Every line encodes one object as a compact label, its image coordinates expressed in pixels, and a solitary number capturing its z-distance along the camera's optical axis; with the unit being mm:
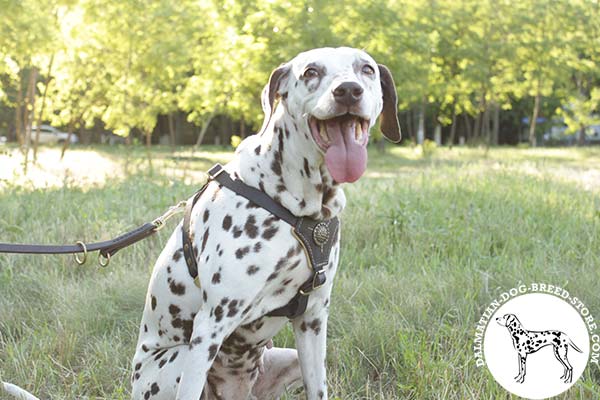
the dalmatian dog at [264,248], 2557
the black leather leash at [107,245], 3168
